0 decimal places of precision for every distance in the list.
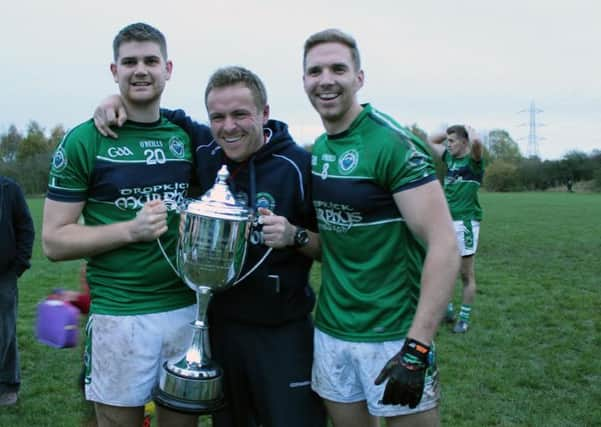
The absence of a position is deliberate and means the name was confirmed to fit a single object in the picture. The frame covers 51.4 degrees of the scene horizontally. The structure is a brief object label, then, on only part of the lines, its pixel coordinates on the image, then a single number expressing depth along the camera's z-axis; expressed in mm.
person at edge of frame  5227
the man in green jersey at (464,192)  7562
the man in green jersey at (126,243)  2828
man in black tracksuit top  2963
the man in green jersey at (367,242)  2531
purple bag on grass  3258
